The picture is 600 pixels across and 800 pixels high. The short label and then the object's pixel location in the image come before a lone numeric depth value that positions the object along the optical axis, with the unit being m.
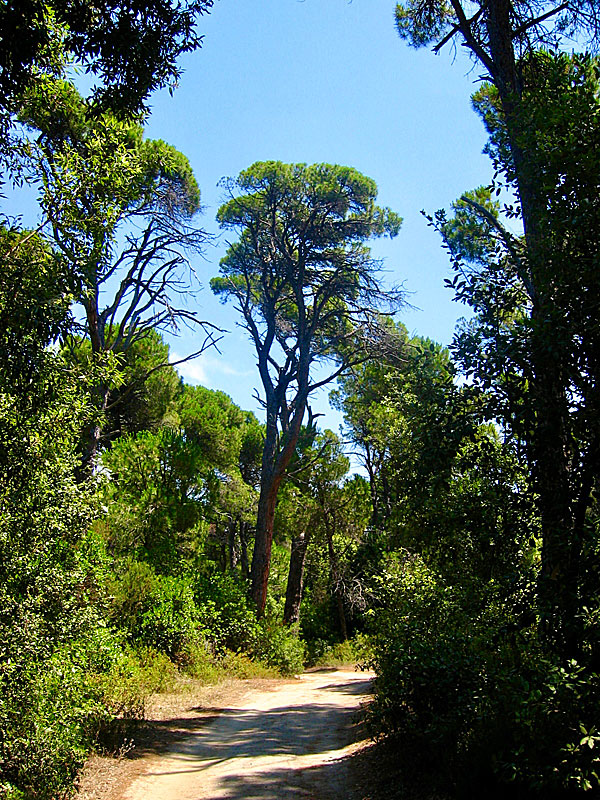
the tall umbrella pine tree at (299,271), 17.36
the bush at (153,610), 12.05
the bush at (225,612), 15.11
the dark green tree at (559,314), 3.86
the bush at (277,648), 16.16
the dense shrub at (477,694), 3.33
